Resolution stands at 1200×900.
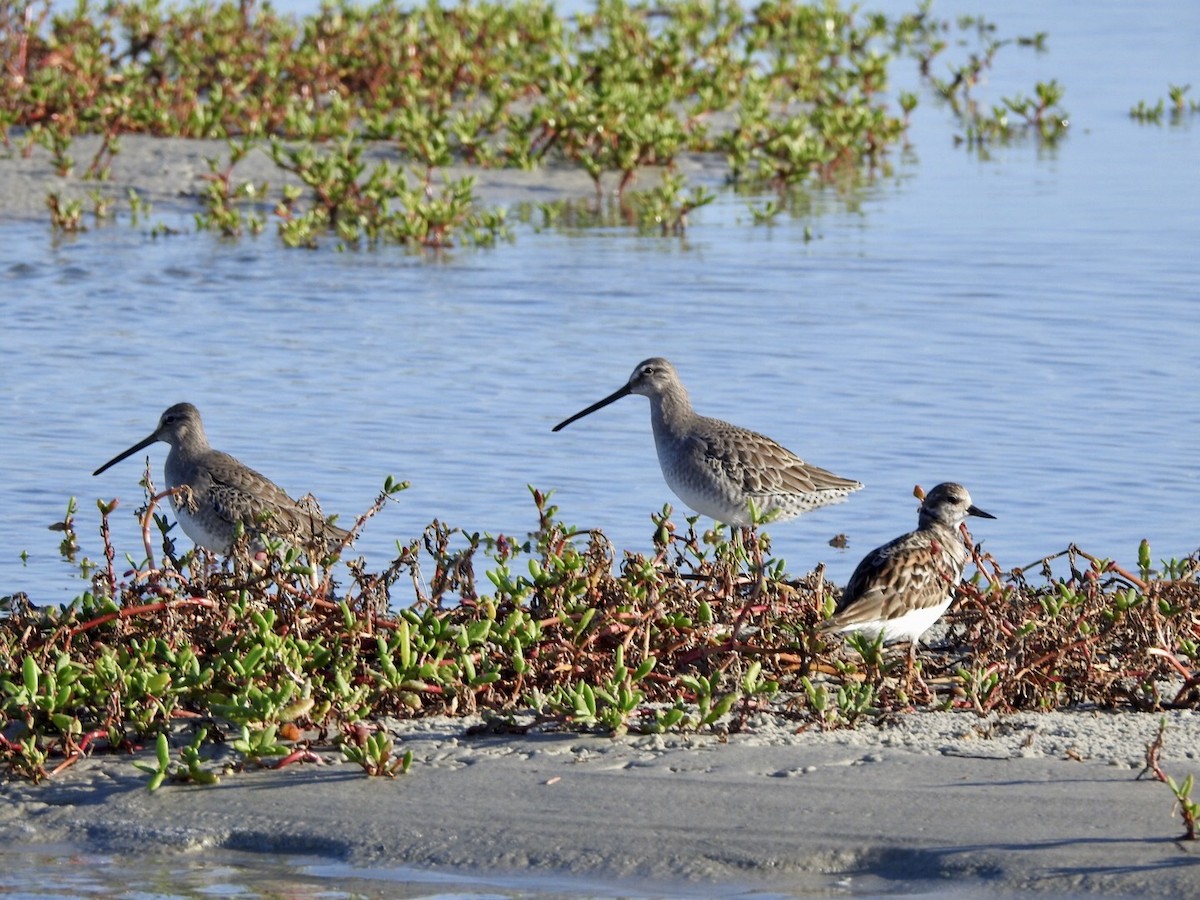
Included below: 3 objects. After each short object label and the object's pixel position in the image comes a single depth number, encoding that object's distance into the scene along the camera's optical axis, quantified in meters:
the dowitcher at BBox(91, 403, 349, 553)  15.37
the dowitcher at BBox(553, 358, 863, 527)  16.77
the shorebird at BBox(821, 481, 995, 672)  12.27
